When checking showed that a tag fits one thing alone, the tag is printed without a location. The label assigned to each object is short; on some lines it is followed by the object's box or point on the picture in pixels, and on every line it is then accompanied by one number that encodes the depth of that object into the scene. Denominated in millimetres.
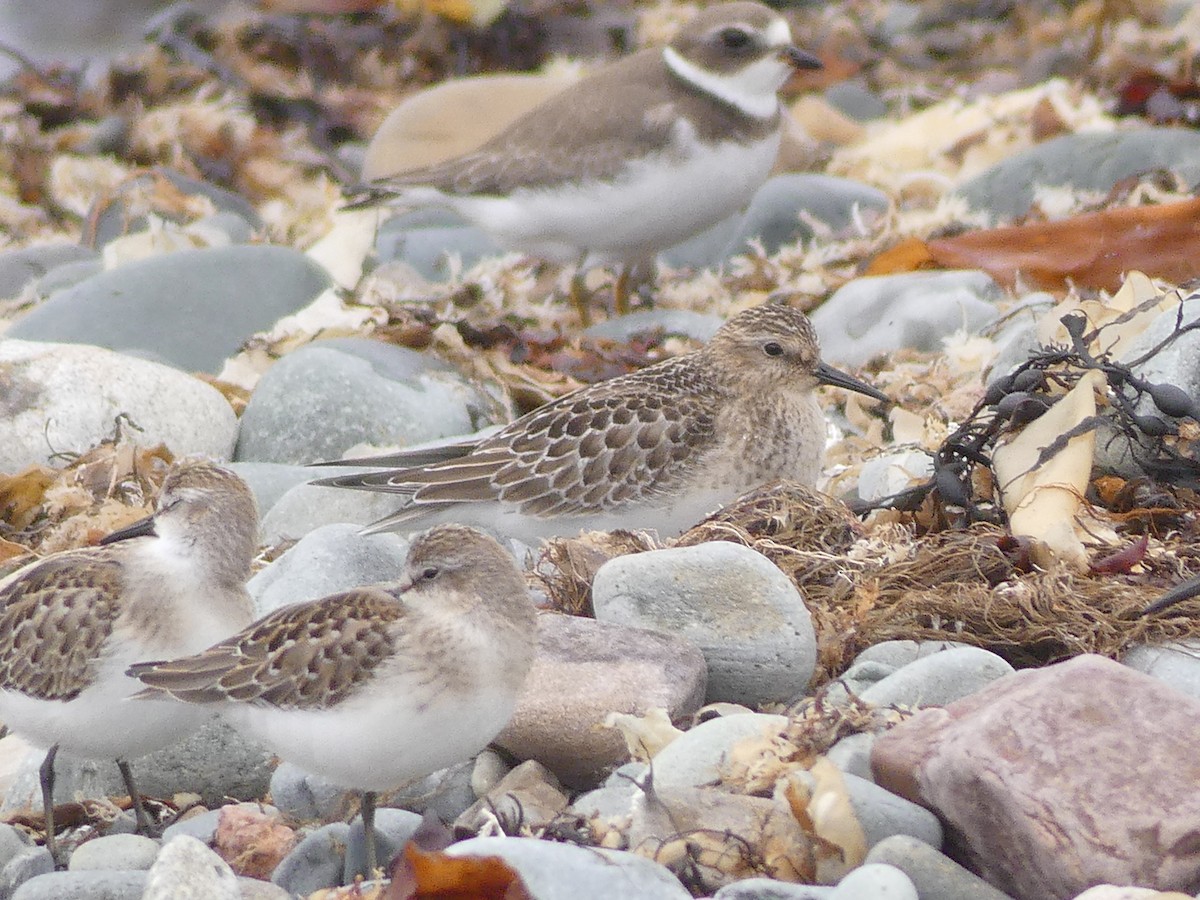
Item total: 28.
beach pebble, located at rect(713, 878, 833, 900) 5520
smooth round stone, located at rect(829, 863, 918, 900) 5328
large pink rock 5699
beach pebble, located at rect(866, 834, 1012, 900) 5789
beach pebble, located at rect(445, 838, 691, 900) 5516
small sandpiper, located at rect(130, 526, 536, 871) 6594
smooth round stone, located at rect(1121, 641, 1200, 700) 7520
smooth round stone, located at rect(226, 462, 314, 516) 11109
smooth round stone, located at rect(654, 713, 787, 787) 6711
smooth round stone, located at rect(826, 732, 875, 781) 6703
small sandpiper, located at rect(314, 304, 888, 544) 10180
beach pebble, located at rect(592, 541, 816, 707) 7699
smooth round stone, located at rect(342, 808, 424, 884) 6734
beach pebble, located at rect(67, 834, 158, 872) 6965
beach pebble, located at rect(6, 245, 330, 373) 14352
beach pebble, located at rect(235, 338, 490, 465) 11977
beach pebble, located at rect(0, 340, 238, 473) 11789
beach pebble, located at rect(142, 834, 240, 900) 5809
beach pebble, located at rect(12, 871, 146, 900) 6398
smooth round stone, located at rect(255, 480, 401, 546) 10766
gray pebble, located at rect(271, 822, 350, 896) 6809
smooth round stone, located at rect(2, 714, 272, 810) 8203
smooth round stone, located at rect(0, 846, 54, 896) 7238
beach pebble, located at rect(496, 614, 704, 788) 7301
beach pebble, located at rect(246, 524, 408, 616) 8766
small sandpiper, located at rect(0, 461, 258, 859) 7422
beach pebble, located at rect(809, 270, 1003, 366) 13617
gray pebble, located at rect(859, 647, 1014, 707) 7133
